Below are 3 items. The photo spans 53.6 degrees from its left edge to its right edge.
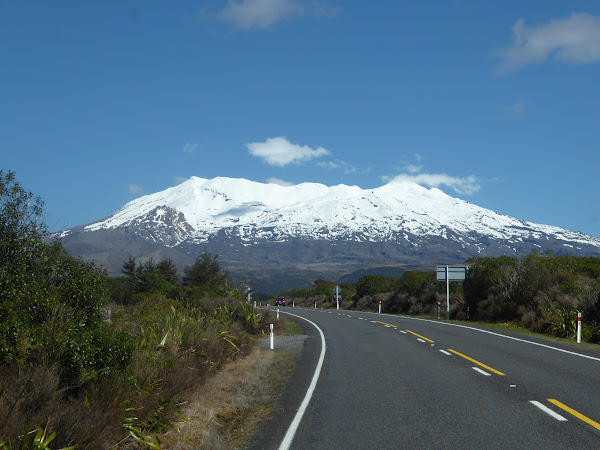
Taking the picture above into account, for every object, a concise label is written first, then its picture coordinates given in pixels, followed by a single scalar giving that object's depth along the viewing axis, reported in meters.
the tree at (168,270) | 76.00
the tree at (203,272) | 74.69
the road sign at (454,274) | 38.33
